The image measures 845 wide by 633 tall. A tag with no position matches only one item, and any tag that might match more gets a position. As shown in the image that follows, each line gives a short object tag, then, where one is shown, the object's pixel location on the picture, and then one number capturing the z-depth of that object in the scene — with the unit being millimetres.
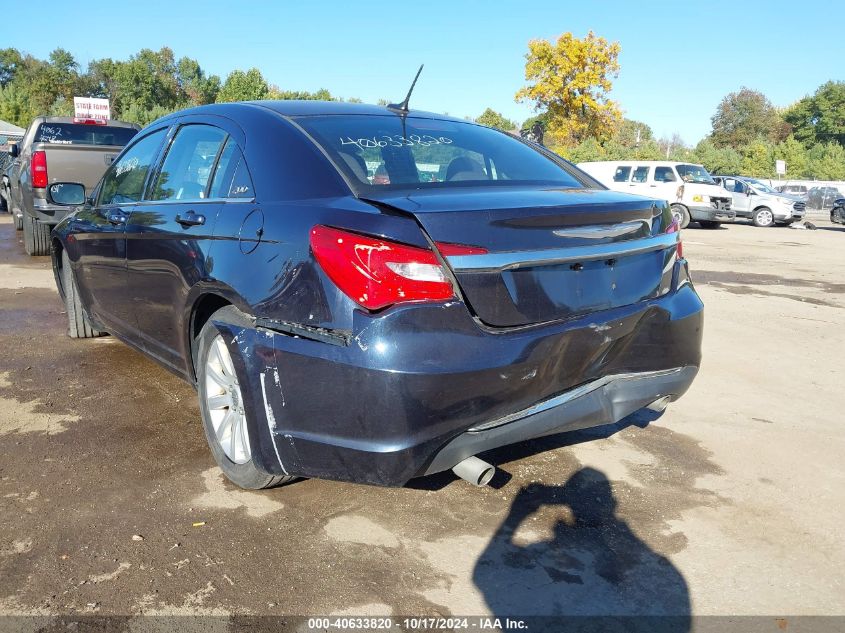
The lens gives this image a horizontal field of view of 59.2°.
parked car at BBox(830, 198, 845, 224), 24042
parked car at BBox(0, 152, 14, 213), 16730
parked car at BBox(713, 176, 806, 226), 24120
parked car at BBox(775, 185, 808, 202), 37188
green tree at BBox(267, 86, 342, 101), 67625
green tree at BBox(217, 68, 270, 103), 66750
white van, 20828
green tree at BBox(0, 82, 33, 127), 57344
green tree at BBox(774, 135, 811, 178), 49812
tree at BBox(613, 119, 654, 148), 88775
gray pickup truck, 9594
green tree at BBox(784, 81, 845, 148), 71625
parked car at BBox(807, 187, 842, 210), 38594
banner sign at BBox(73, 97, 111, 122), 23614
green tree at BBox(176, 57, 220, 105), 83812
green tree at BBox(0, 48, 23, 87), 88438
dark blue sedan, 2443
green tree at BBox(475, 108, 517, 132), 76088
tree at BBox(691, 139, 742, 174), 46438
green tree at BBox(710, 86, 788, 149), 76438
